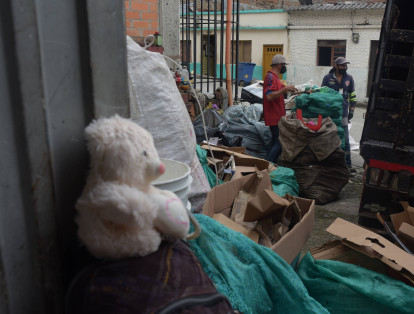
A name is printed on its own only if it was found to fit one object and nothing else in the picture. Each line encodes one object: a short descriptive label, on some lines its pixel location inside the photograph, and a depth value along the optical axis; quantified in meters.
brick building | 4.32
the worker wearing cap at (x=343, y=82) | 6.79
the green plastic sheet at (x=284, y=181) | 4.25
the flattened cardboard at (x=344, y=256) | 2.60
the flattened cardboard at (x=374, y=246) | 2.40
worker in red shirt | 5.52
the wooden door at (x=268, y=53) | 20.42
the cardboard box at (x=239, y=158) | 4.16
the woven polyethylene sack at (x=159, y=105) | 2.36
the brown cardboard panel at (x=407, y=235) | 2.78
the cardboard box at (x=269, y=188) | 2.47
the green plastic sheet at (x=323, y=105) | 5.50
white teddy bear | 1.03
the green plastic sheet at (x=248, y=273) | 1.75
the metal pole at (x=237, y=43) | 8.52
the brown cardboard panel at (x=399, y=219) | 3.03
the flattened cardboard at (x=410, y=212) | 3.00
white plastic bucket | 1.46
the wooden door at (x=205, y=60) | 19.50
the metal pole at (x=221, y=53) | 7.89
